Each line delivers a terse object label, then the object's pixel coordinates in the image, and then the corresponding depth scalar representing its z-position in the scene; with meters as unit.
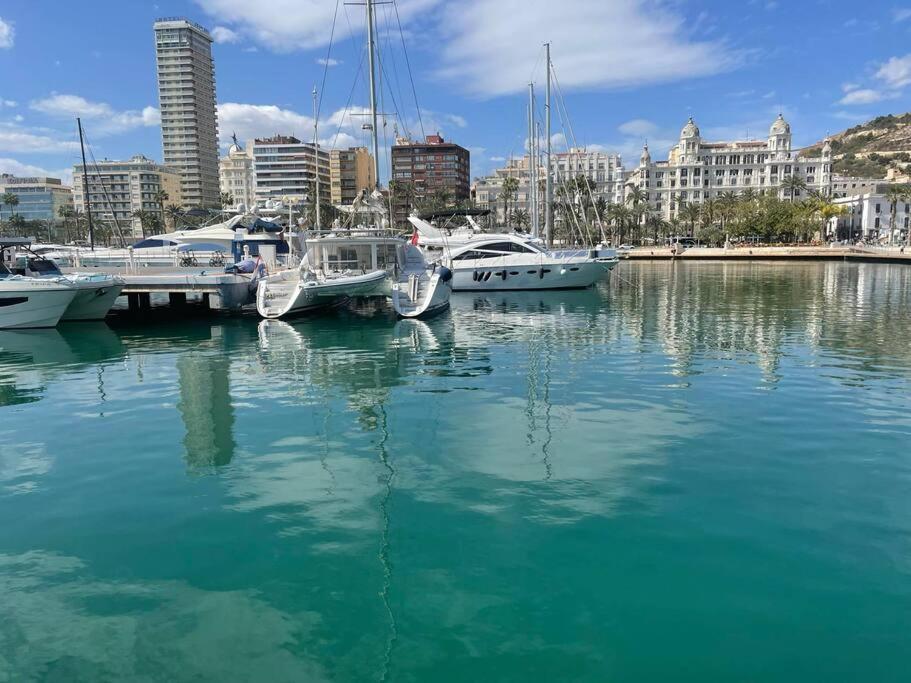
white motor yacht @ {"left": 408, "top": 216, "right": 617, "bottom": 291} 39.09
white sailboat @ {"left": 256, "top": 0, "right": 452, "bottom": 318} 27.00
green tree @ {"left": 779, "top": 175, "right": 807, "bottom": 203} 128.50
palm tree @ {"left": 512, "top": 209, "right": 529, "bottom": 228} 135.75
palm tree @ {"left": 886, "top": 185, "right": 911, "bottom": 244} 101.62
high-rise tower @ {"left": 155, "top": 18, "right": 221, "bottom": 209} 185.88
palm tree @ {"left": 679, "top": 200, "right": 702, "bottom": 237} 124.88
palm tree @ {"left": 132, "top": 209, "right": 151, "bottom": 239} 128.25
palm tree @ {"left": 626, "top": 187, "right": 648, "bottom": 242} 134.19
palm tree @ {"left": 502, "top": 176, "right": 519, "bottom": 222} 133.46
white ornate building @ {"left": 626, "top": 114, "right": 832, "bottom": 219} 161.25
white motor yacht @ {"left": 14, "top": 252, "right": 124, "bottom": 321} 25.78
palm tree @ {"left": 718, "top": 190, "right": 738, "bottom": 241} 120.53
